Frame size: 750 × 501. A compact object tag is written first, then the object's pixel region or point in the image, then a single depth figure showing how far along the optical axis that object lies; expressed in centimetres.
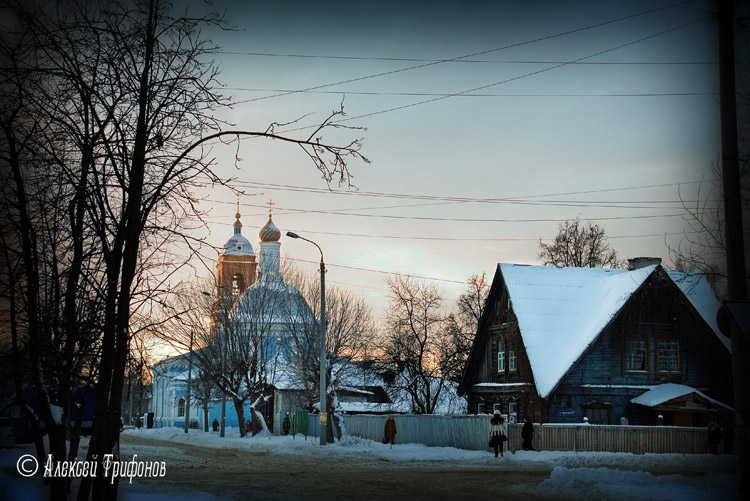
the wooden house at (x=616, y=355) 4062
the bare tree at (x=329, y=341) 4925
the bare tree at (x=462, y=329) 5967
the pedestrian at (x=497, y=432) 3300
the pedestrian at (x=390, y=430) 3931
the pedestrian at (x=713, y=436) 3309
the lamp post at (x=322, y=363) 3700
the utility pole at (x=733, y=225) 1206
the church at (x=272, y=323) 5303
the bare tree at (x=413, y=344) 5738
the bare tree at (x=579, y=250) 6650
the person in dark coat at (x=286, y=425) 5606
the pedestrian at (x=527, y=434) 3444
